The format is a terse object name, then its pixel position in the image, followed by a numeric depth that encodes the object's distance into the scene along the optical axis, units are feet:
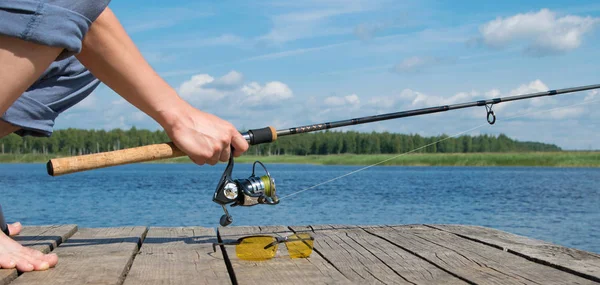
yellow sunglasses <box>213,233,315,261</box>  6.99
